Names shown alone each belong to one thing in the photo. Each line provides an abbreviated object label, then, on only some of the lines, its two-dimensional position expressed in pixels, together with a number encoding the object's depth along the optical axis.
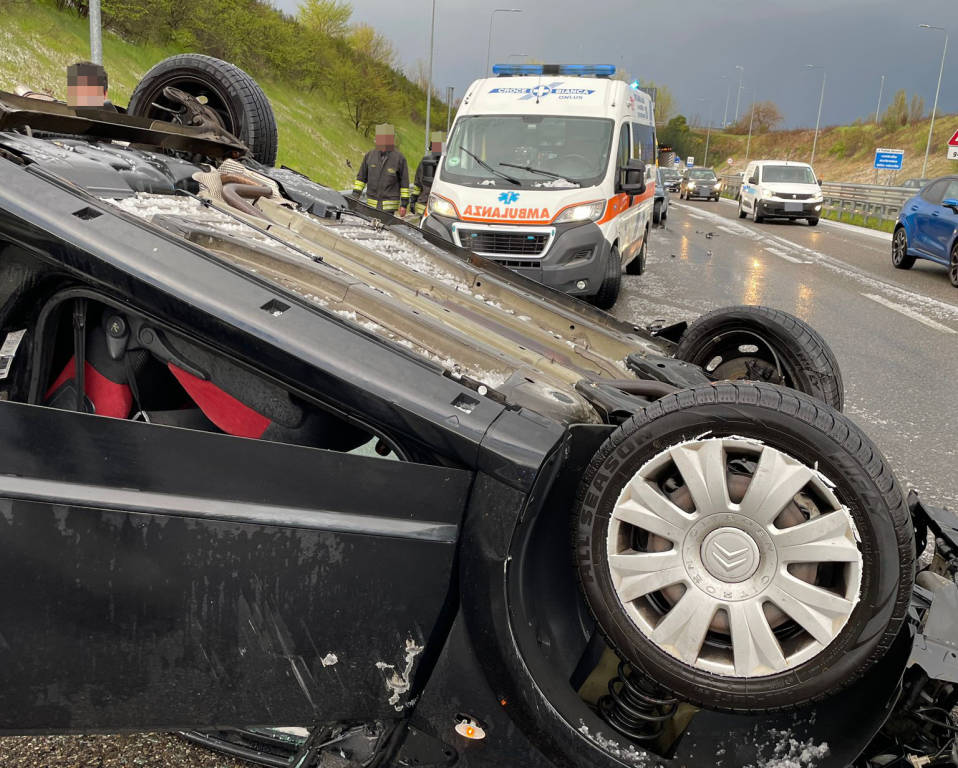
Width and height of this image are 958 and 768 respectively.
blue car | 13.55
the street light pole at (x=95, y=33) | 14.57
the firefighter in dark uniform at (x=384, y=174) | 12.12
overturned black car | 1.70
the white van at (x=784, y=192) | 25.50
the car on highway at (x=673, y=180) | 45.47
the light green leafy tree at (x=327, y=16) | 49.25
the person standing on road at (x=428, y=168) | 10.57
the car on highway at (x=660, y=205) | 23.19
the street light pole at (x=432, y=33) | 32.59
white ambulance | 9.27
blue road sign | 36.70
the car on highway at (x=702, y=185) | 41.31
